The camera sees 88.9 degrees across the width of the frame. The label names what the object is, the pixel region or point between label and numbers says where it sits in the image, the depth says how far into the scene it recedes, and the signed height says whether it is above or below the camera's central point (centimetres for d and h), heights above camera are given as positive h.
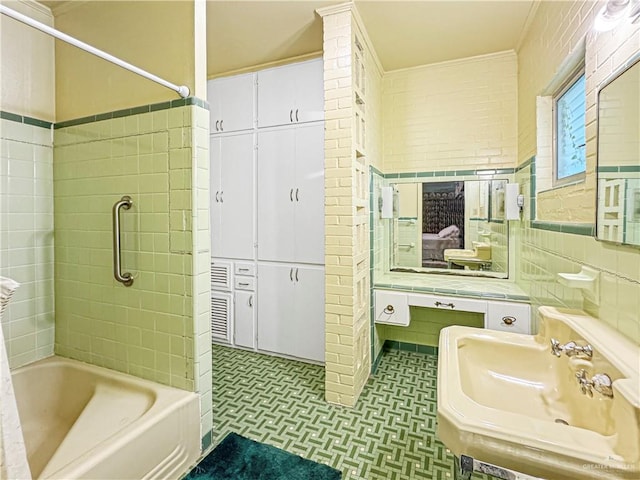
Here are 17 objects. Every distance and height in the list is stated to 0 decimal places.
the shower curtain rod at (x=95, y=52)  105 +70
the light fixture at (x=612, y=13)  103 +72
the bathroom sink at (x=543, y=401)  72 -48
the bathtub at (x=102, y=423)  124 -87
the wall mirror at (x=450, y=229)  269 +2
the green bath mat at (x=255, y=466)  156 -116
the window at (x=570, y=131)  161 +55
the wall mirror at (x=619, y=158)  98 +24
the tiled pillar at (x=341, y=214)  201 +11
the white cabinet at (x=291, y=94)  256 +112
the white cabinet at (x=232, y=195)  285 +32
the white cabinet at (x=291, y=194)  260 +31
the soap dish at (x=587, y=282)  121 -19
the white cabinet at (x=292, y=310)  266 -67
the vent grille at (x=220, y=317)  303 -81
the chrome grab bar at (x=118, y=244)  168 -7
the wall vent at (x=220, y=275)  299 -41
